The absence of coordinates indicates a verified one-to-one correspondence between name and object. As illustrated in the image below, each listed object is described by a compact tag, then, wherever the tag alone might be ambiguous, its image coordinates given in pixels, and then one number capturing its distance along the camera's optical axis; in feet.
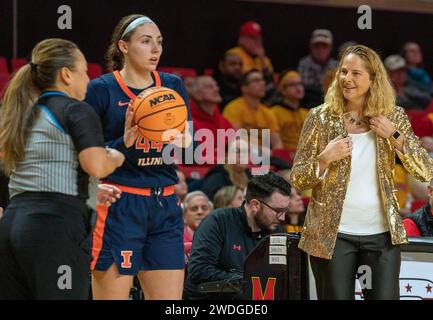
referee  22.68
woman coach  26.68
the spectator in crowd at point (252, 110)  63.26
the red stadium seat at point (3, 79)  55.88
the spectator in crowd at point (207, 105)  60.03
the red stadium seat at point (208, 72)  66.31
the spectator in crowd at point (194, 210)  44.34
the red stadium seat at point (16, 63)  58.44
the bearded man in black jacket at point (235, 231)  35.24
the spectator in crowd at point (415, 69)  74.38
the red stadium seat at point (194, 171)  55.67
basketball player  26.32
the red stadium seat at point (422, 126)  67.92
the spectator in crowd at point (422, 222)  37.47
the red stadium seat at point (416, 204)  57.34
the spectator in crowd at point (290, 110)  65.21
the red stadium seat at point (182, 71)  62.99
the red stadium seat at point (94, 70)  57.97
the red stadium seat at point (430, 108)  72.29
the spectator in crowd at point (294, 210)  49.26
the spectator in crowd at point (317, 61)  70.59
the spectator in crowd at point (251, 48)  68.23
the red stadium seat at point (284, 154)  61.11
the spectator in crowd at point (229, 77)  66.18
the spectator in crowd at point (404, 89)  71.36
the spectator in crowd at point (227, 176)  51.90
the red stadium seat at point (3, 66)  58.03
